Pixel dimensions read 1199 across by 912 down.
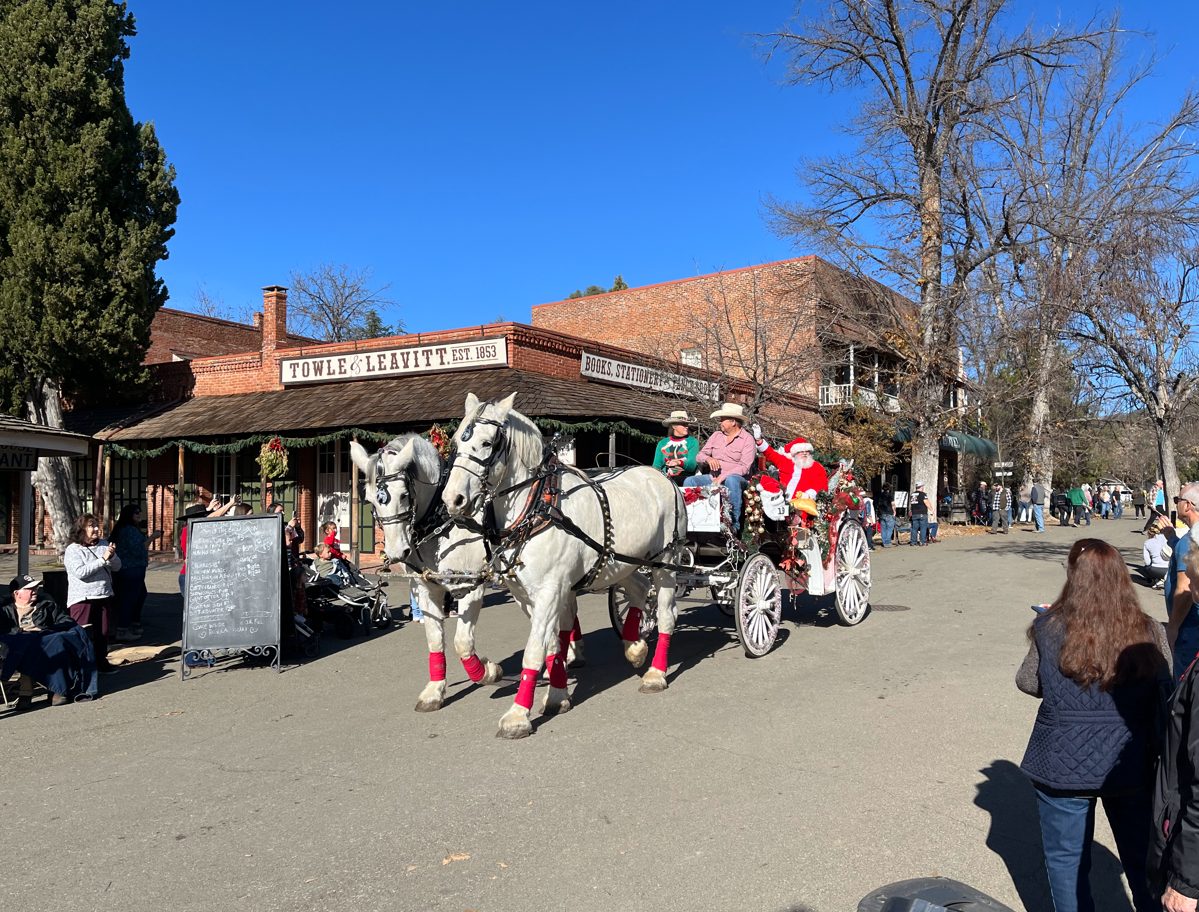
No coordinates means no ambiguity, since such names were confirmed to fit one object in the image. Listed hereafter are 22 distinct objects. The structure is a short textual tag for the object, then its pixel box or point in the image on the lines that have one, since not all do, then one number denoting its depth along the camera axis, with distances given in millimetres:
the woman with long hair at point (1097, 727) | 3070
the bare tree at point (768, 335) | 23783
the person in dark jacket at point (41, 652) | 7438
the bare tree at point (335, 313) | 48844
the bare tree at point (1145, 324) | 17031
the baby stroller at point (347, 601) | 10781
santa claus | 9336
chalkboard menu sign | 8773
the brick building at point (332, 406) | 17641
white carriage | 8500
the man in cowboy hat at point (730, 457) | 8773
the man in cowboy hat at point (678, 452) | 9125
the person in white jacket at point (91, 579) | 8344
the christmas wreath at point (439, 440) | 9777
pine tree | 19656
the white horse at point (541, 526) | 6074
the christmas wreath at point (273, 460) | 14180
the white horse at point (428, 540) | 6484
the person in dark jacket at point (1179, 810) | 2324
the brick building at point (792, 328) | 25516
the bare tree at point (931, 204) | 24953
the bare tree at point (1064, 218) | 19094
